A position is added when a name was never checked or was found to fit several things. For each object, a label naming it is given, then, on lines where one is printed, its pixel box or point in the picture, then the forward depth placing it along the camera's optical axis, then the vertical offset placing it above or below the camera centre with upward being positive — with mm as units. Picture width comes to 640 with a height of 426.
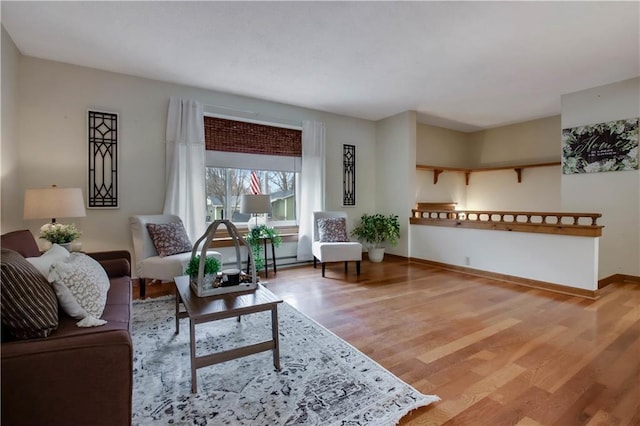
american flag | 4887 +447
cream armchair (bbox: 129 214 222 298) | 3297 -513
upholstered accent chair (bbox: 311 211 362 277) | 4414 -464
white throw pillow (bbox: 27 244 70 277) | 1672 -278
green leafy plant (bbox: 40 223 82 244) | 2879 -204
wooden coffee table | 1770 -587
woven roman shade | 4426 +1124
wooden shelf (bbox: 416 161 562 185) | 5707 +862
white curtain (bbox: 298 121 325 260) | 5133 +484
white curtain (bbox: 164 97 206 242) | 4047 +614
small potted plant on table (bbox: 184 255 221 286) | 2250 -419
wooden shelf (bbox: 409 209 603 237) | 3510 -165
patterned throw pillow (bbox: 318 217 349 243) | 4684 -293
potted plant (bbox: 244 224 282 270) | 4328 -367
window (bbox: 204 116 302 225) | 4492 +712
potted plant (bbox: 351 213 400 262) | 5336 -366
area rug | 1564 -1025
